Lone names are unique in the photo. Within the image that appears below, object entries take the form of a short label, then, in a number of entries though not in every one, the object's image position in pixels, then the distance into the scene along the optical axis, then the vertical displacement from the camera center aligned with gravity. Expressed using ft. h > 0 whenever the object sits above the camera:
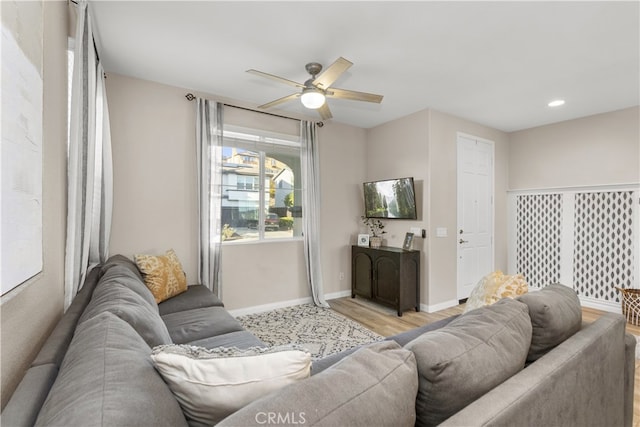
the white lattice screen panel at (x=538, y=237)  14.49 -1.18
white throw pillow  2.52 -1.44
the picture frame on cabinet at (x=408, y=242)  13.03 -1.24
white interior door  13.87 +0.11
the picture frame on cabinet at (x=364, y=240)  14.56 -1.28
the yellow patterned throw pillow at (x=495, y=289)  5.57 -1.48
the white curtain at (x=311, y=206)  13.23 +0.38
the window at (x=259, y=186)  11.85 +1.22
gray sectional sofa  2.17 -1.53
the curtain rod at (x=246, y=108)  10.72 +4.32
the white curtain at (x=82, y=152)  5.23 +1.25
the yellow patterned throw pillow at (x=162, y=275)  8.55 -1.84
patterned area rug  9.55 -4.20
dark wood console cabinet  12.21 -2.76
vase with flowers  14.38 -0.81
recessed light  11.56 +4.49
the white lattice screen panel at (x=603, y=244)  12.42 -1.32
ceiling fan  7.52 +3.50
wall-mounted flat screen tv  12.95 +0.73
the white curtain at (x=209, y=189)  10.80 +0.95
